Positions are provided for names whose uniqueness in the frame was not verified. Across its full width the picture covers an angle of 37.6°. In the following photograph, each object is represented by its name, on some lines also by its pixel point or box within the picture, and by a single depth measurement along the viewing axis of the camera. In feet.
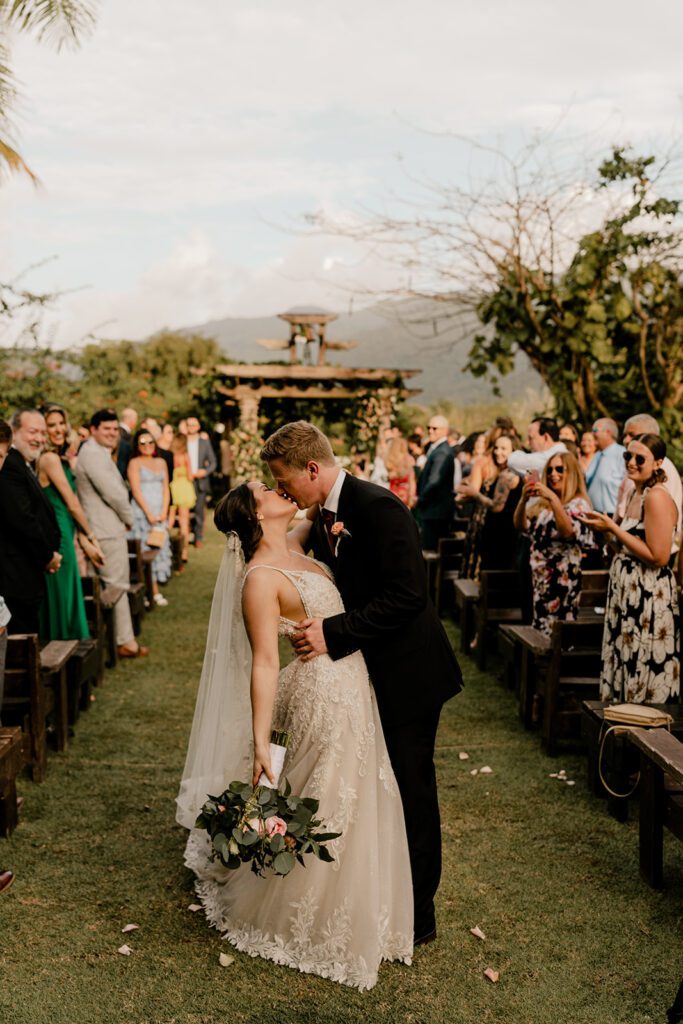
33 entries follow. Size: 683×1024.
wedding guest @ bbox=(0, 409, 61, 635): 19.03
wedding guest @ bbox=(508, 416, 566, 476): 25.76
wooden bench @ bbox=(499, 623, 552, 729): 21.03
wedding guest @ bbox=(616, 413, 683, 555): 20.41
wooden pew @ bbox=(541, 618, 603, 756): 20.18
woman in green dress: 22.41
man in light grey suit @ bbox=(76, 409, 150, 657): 25.18
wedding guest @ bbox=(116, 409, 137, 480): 38.12
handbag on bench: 15.81
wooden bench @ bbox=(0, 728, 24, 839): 14.79
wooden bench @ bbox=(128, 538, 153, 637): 29.63
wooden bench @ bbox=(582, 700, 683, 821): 16.65
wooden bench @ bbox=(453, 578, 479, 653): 28.91
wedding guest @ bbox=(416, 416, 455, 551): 34.55
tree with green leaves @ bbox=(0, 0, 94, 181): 28.04
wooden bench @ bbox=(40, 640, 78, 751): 19.45
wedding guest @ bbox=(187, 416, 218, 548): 48.12
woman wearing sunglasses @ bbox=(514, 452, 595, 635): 22.52
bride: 12.06
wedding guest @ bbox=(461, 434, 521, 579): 27.35
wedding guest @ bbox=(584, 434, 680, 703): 17.31
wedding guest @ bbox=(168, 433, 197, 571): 45.78
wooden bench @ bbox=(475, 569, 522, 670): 26.89
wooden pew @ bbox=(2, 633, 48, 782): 18.02
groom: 12.05
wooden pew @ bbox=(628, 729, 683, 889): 14.24
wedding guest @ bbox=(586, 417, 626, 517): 33.68
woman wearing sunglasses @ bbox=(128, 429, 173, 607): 34.50
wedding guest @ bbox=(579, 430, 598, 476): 36.22
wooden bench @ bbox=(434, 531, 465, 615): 35.14
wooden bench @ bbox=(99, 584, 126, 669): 25.82
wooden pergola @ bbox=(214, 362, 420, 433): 73.92
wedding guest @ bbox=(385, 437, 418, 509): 44.11
